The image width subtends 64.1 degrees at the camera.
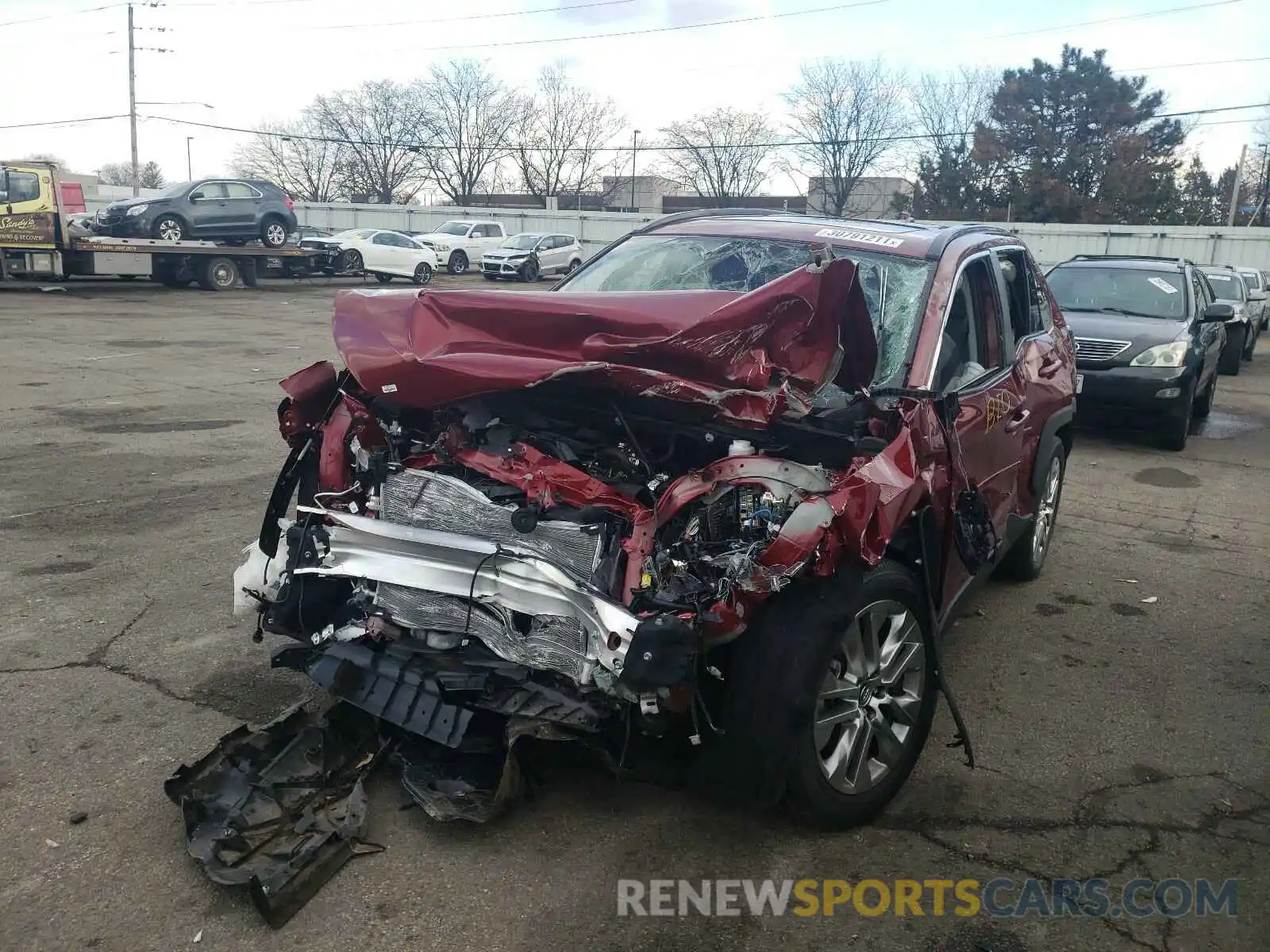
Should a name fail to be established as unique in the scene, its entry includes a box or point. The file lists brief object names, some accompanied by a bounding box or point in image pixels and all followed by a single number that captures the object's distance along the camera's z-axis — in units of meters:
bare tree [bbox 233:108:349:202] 73.94
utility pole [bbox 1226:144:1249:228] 55.12
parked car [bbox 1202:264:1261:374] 16.33
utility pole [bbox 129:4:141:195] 47.31
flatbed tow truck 20.89
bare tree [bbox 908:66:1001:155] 52.31
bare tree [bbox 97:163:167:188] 87.00
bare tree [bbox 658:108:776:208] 61.75
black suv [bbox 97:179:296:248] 23.20
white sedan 28.86
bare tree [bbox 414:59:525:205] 67.31
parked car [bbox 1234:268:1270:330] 19.59
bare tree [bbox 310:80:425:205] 67.56
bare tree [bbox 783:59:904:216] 54.88
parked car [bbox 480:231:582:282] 33.09
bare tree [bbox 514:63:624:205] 68.06
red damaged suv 2.93
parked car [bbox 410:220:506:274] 34.72
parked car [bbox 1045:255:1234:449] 9.54
